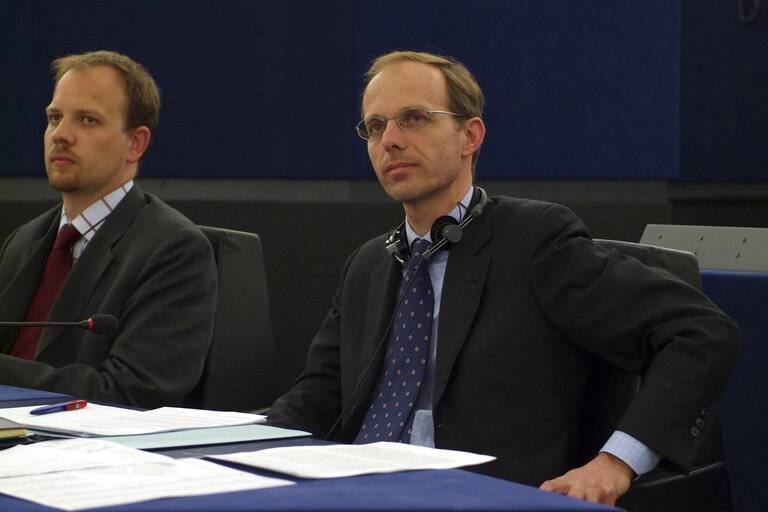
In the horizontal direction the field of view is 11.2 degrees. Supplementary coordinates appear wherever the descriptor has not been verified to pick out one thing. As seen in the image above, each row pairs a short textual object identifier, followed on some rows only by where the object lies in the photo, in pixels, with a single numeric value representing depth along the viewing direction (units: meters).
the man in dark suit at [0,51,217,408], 5.95
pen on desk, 5.45
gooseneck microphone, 5.59
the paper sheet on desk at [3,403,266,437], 5.33
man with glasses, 5.47
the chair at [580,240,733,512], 5.46
